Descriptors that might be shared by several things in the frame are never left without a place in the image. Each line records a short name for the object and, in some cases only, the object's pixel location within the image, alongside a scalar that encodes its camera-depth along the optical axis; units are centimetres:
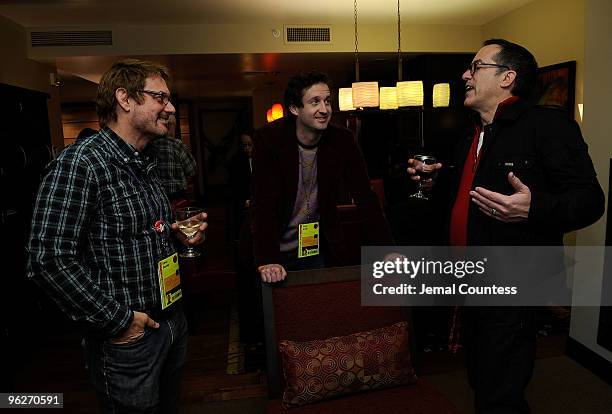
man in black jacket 140
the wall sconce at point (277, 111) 789
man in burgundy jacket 200
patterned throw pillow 145
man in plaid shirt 115
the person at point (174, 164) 191
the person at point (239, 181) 551
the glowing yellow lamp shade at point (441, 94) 464
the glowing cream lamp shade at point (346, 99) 484
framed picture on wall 427
